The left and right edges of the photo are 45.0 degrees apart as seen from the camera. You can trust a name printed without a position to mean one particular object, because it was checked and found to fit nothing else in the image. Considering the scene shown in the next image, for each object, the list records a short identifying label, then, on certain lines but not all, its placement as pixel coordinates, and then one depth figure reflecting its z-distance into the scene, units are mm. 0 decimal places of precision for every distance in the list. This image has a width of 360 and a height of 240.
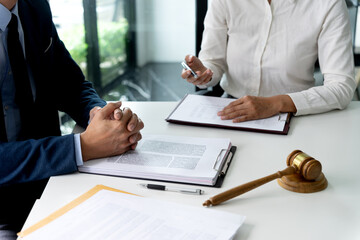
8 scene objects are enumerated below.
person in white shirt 1687
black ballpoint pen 1044
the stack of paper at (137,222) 872
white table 924
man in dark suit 1165
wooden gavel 997
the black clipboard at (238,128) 1380
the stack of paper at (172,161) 1105
